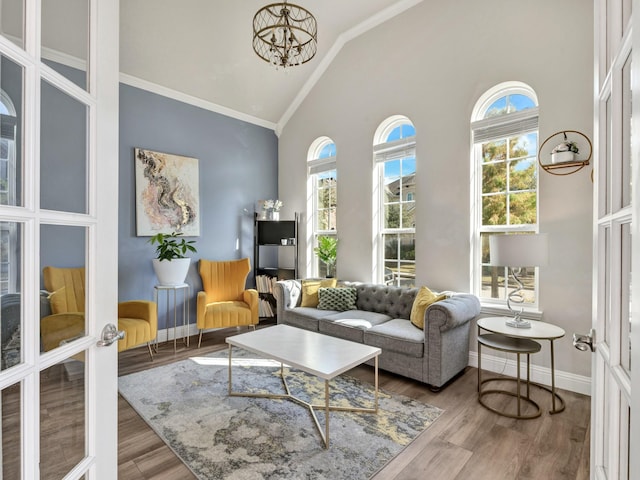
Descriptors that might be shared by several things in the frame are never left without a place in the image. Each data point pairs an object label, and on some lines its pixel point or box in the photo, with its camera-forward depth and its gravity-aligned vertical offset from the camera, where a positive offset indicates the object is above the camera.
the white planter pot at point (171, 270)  3.96 -0.37
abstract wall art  4.09 +0.57
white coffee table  2.26 -0.85
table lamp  2.54 -0.08
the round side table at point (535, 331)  2.50 -0.71
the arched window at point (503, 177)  3.24 +0.62
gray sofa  2.88 -0.88
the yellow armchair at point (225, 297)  4.08 -0.79
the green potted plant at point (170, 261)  3.96 -0.27
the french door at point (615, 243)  0.55 -0.01
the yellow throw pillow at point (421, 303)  3.25 -0.63
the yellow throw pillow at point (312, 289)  4.27 -0.65
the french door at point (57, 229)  0.69 +0.02
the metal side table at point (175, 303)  4.07 -0.84
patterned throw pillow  4.09 -0.74
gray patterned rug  1.94 -1.30
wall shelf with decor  2.81 +0.74
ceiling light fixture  3.83 +2.52
